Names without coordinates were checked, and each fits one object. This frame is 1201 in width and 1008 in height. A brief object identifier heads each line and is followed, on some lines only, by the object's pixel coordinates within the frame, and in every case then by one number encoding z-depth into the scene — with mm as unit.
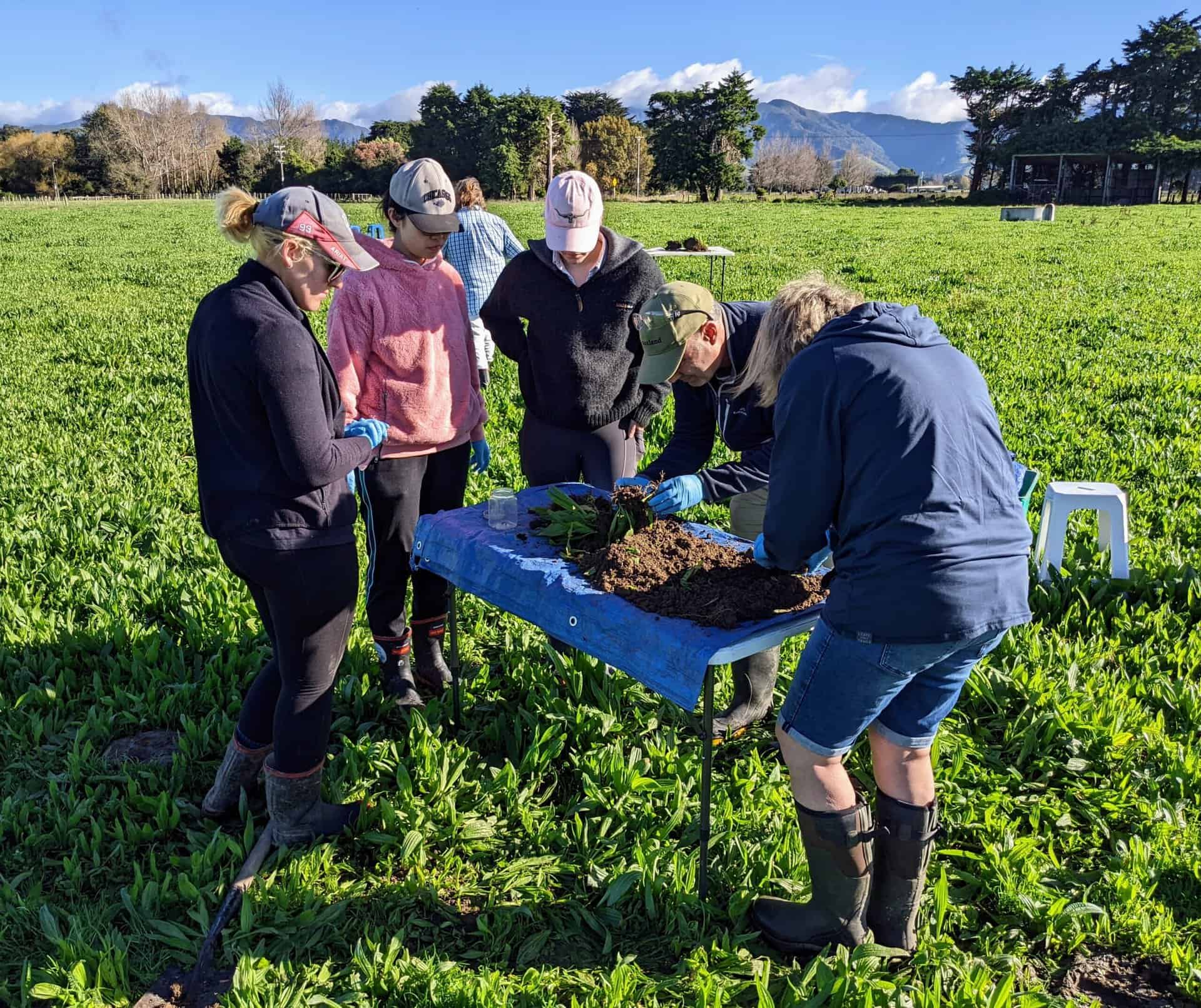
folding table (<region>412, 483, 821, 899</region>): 2631
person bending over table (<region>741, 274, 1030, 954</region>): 2236
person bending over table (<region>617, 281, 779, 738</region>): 3244
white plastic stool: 4965
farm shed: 59219
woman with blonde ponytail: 2635
